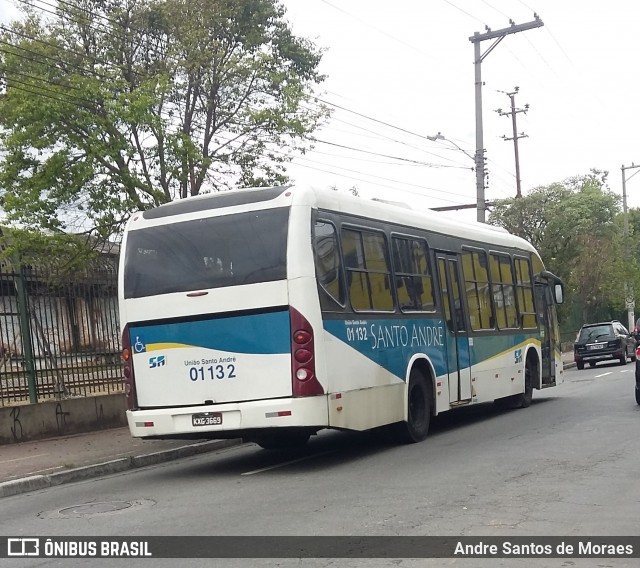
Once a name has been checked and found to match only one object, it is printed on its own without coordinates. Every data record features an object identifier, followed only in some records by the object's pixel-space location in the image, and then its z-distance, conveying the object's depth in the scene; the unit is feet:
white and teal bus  34.01
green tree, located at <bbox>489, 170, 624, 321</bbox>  129.18
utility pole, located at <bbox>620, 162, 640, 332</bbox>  158.92
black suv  109.40
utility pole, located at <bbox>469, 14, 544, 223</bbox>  87.45
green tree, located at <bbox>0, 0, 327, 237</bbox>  60.18
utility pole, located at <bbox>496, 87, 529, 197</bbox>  156.25
